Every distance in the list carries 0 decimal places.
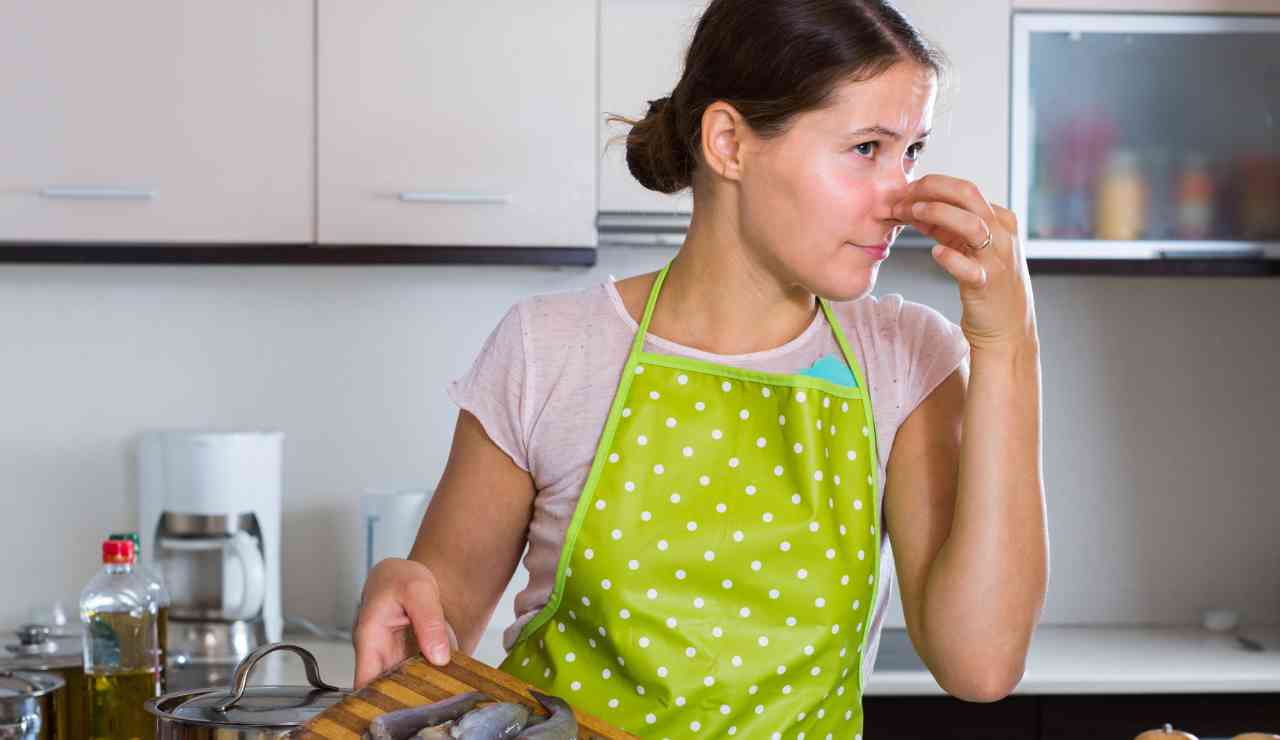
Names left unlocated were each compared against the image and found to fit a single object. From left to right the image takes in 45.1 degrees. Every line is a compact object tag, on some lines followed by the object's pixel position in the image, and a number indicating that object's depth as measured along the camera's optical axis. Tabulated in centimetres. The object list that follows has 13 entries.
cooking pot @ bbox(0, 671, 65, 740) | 137
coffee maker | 263
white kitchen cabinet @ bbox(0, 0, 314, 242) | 258
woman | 131
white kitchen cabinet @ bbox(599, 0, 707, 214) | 265
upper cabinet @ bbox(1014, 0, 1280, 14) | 271
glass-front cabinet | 273
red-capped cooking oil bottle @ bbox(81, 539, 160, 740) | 164
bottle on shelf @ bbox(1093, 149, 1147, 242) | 275
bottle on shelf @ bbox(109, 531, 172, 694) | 186
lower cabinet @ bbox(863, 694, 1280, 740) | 251
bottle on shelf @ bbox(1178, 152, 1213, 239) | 276
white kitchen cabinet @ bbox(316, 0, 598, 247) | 261
